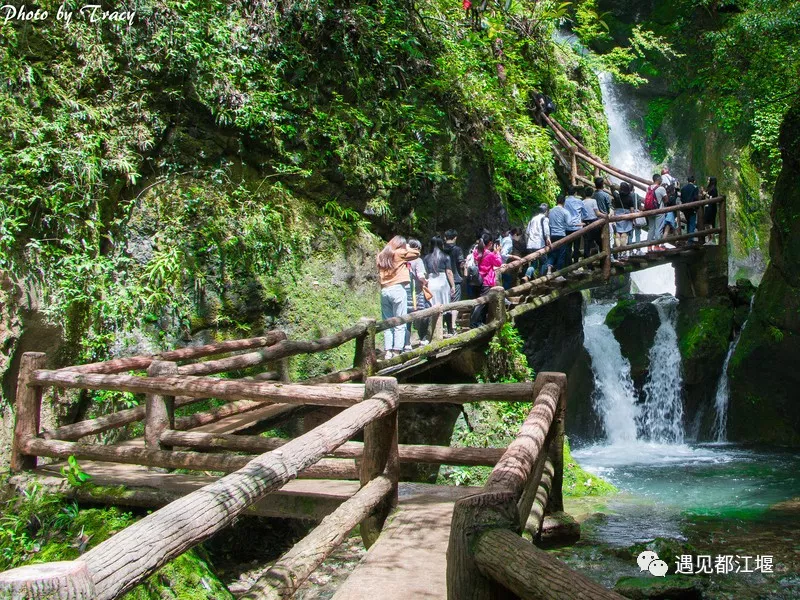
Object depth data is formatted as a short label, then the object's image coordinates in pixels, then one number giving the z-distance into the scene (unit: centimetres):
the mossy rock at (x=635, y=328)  1590
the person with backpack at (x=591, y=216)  1285
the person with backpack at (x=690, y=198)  1468
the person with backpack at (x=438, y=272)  1070
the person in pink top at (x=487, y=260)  1176
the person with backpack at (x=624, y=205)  1443
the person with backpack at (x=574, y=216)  1229
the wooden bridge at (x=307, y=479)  199
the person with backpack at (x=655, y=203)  1494
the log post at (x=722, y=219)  1483
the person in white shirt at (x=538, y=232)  1226
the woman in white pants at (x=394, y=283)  888
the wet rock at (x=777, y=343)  1359
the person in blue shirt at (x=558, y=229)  1222
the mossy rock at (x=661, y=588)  526
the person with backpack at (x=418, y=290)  1053
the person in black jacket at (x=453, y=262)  1130
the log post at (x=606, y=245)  1290
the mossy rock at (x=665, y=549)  625
